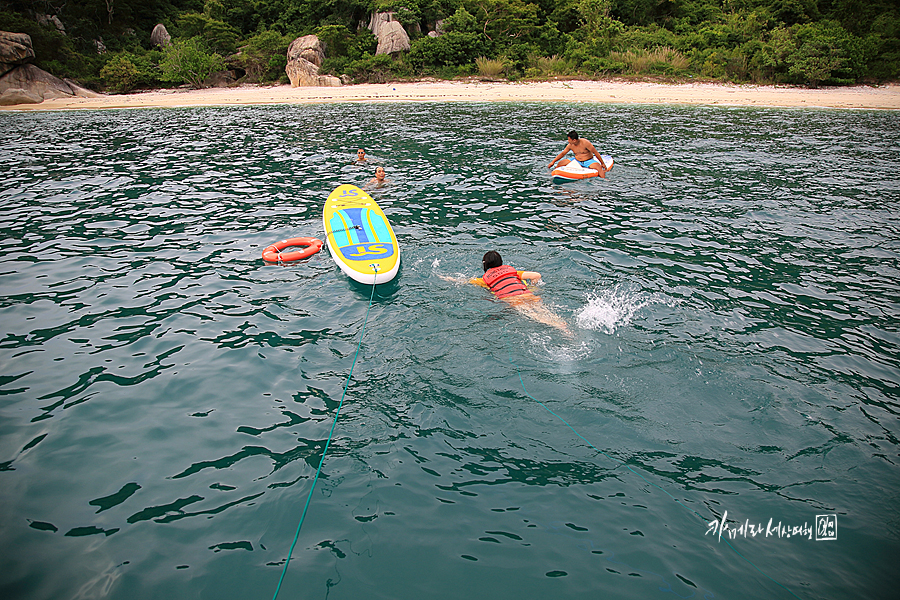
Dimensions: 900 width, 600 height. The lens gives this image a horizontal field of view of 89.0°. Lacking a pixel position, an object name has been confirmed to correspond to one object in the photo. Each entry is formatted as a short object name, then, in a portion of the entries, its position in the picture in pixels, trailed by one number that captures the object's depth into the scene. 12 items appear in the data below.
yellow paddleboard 7.78
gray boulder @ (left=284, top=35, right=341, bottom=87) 33.69
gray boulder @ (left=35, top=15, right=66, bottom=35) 35.16
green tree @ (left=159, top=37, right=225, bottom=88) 33.41
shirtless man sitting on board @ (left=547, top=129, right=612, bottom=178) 12.83
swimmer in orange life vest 6.53
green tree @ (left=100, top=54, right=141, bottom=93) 32.75
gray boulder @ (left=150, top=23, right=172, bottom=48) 40.61
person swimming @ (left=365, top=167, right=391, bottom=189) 13.02
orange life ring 8.48
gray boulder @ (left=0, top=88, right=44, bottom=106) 28.86
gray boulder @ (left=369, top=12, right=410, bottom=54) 35.38
